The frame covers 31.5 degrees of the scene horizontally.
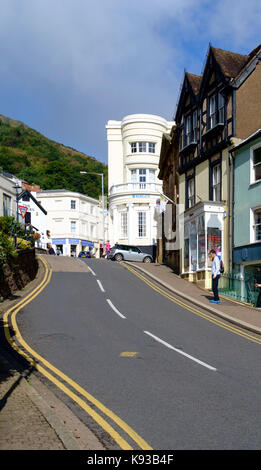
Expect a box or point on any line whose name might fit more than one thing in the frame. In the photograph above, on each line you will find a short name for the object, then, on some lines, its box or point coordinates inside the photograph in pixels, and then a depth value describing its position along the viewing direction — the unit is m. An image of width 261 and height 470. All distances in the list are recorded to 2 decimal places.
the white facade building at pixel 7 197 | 34.31
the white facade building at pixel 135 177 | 49.25
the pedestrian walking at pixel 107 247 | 45.27
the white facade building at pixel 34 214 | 54.34
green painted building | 20.98
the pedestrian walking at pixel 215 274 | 18.68
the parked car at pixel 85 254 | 53.15
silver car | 38.50
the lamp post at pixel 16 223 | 21.69
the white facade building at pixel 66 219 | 72.94
